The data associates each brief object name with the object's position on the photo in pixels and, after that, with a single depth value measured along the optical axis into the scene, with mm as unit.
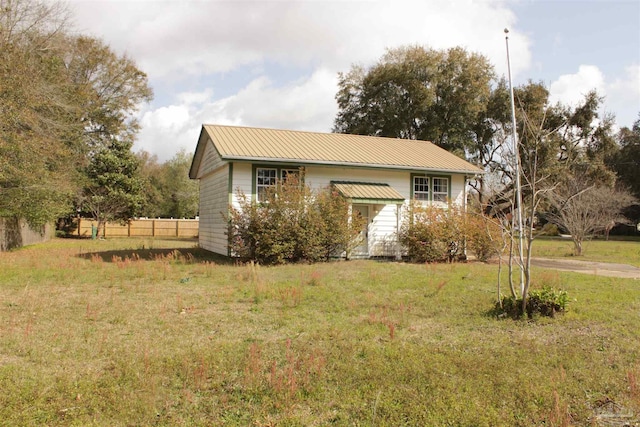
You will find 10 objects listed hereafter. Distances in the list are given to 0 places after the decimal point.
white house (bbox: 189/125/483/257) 16281
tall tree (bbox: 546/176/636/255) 21453
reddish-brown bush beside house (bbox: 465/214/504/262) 16844
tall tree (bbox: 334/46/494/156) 34438
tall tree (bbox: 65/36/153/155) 31422
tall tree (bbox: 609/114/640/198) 40938
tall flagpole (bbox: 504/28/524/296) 7548
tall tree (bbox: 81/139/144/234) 30562
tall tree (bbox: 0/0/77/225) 16906
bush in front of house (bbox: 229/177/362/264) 14930
